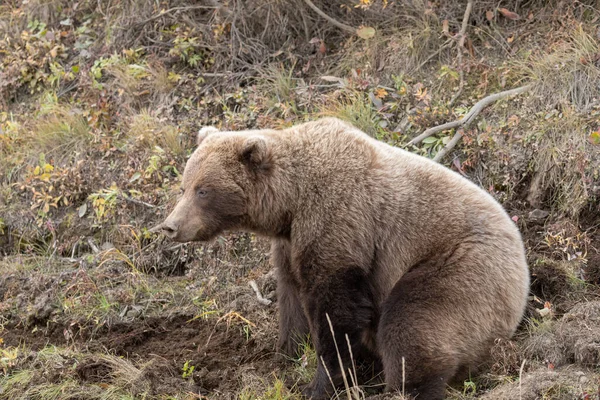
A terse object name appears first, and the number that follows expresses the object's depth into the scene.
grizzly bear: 10.37
